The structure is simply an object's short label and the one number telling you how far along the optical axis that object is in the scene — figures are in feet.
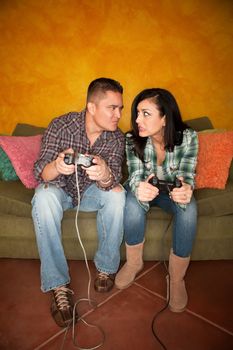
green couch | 5.21
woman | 4.46
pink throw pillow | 5.70
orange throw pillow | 5.47
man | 4.41
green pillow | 6.05
